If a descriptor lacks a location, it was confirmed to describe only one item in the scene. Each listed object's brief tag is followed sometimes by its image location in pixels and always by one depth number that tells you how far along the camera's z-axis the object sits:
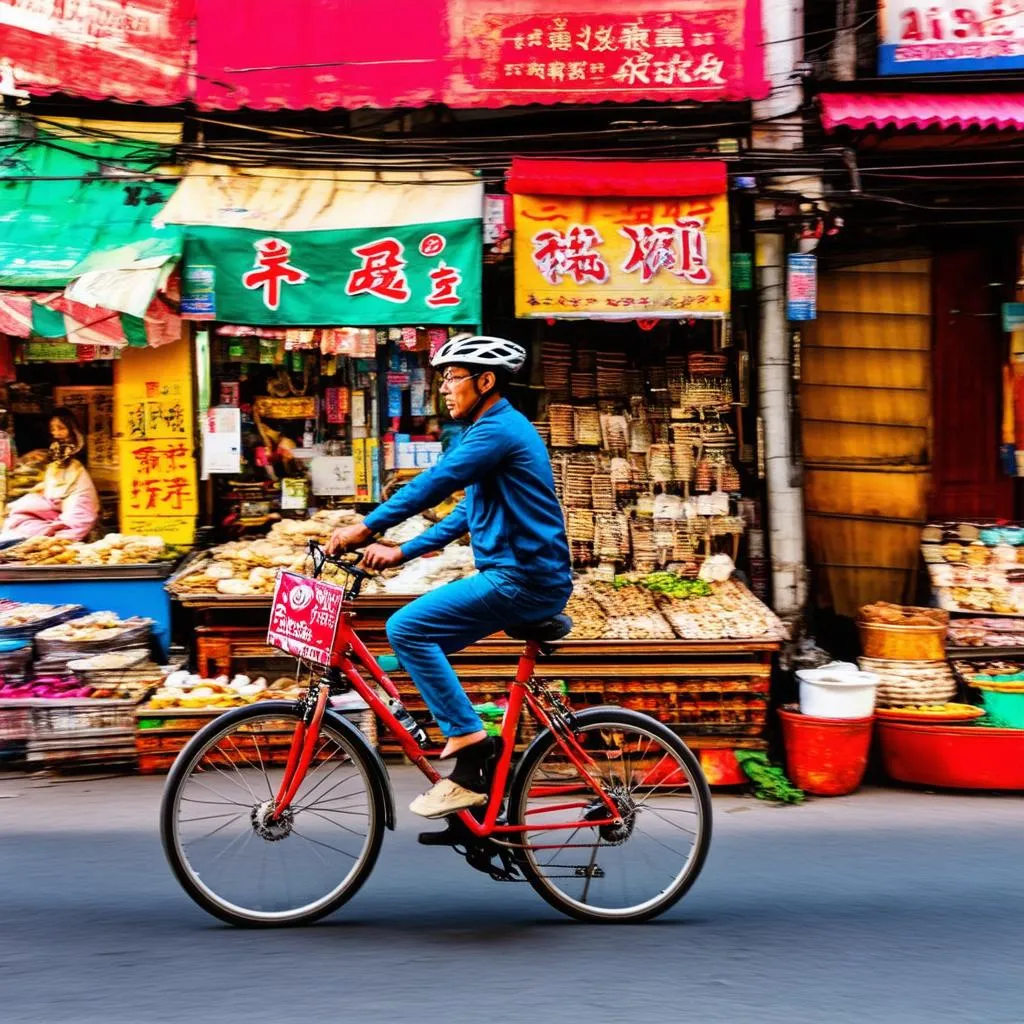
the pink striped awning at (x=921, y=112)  8.13
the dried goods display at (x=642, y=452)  9.20
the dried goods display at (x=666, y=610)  7.42
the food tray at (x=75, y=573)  7.93
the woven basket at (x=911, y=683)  7.41
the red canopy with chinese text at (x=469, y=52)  8.52
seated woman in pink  8.75
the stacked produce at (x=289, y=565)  7.69
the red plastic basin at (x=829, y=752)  6.90
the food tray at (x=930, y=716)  7.11
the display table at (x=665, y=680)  7.22
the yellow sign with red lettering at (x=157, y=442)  8.75
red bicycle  4.34
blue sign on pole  8.38
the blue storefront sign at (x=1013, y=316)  9.20
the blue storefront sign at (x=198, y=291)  8.24
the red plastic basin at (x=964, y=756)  6.95
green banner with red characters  8.36
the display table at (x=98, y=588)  7.93
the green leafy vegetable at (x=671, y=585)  8.42
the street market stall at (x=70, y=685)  7.02
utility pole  8.48
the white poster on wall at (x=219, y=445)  8.85
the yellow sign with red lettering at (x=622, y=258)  8.34
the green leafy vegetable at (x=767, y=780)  6.84
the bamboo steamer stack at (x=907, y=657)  7.42
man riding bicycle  4.30
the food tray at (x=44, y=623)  7.36
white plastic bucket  6.93
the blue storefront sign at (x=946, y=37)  8.48
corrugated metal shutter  9.62
